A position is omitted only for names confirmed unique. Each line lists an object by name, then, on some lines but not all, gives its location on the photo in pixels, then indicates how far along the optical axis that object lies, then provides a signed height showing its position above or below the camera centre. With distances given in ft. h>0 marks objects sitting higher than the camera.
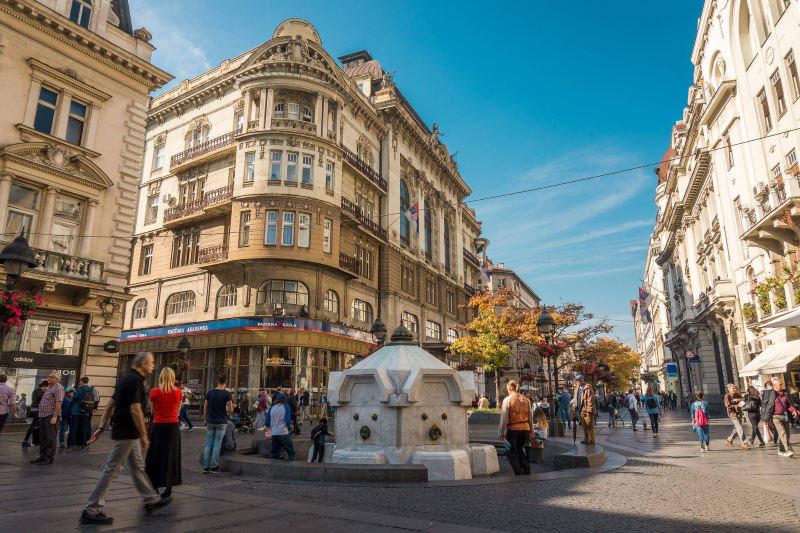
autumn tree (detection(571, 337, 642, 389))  161.78 +13.22
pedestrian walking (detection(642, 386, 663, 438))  68.28 -1.71
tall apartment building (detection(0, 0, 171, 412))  59.06 +26.99
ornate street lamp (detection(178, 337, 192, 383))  64.80 +6.15
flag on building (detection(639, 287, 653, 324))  185.37 +32.25
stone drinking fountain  32.04 -1.33
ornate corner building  92.84 +34.84
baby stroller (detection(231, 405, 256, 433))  67.08 -3.45
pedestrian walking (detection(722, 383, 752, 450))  49.11 -1.27
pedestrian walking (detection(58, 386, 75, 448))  43.86 -2.32
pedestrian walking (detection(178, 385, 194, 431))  65.05 -1.88
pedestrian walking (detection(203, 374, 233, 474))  31.55 -1.52
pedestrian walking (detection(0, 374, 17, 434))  34.78 -0.09
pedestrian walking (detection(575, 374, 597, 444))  44.50 -1.48
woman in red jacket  21.47 -1.71
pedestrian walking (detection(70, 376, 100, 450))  43.55 -1.23
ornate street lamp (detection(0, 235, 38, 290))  35.17 +9.19
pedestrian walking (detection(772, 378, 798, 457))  41.32 -1.77
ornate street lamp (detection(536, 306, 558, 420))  54.75 +7.49
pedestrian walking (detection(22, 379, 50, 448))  40.78 -1.92
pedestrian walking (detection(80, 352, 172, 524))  19.02 -1.33
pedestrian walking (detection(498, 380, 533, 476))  31.89 -2.05
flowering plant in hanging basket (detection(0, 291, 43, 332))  37.45 +6.54
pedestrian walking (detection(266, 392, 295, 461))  37.01 -2.31
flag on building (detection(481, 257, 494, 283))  164.80 +41.71
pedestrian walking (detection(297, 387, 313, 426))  82.58 -1.19
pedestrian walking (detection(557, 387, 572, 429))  83.46 -1.70
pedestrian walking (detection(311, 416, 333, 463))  37.42 -3.01
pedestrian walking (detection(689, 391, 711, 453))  46.78 -2.61
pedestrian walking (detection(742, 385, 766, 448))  47.73 -1.32
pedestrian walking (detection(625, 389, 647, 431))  77.51 -1.73
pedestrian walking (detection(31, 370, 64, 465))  33.83 -1.39
